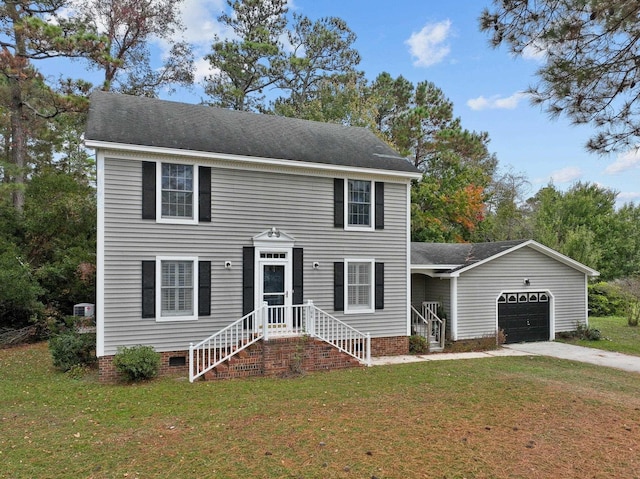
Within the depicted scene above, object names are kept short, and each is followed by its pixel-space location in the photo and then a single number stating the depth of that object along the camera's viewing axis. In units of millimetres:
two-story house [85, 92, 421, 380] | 9891
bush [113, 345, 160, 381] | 9180
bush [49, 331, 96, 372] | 10203
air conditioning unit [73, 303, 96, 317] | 12828
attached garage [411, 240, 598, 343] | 14055
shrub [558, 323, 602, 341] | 15586
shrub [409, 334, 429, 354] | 13062
